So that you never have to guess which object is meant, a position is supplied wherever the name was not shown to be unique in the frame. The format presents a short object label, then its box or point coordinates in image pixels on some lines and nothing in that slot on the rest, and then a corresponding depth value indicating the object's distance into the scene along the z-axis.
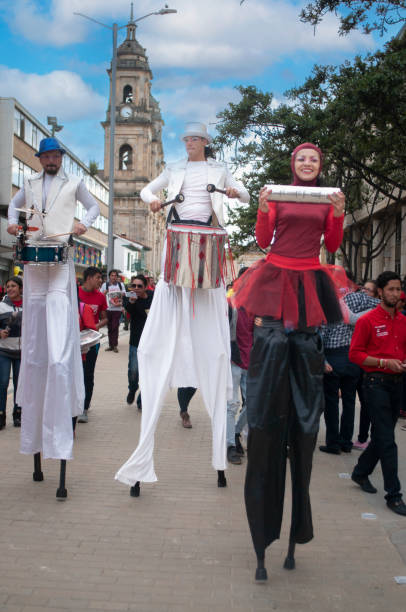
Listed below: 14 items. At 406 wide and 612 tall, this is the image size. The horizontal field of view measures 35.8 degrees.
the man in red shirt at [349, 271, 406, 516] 5.29
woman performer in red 3.79
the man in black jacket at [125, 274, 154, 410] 9.84
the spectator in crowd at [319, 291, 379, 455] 7.19
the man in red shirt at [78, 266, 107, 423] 8.91
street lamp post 23.31
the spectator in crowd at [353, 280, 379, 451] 7.41
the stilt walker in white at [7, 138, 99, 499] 5.19
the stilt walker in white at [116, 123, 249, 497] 5.07
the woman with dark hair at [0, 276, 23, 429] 7.97
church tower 85.31
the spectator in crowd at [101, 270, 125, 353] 16.98
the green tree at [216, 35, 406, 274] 11.24
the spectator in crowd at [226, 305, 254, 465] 6.80
